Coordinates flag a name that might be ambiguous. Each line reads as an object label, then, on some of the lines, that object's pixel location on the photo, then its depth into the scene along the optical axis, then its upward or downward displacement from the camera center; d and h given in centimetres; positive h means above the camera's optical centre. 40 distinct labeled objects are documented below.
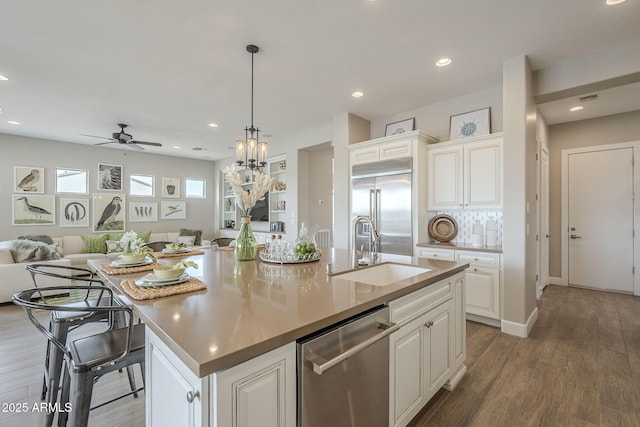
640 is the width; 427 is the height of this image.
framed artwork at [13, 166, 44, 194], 572 +71
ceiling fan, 486 +131
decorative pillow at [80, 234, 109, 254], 618 -63
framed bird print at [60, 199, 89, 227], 623 +5
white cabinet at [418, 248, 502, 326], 320 -77
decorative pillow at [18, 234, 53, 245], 530 -43
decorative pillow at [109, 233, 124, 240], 648 -49
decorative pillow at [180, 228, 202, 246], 745 -48
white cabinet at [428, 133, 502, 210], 343 +51
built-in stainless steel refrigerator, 394 +19
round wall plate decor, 394 -19
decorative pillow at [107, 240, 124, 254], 619 -68
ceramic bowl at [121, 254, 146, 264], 194 -29
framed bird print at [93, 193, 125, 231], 661 +6
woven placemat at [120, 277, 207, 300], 128 -35
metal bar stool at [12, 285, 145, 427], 122 -66
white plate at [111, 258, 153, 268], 190 -33
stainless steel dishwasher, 101 -64
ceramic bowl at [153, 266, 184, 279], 144 -29
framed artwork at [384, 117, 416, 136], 446 +139
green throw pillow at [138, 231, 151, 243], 679 -49
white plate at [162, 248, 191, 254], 253 -32
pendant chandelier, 300 +65
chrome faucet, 200 -32
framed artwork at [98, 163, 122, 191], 668 +88
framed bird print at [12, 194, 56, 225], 573 +11
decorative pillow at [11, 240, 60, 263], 424 -55
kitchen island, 81 -38
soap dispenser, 353 -27
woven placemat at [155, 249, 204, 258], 248 -35
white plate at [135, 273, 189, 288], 140 -33
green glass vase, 223 -24
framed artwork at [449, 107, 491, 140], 372 +121
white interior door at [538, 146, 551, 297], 459 -7
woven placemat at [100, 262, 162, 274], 181 -35
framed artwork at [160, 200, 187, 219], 757 +12
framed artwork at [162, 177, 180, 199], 757 +73
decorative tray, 211 -33
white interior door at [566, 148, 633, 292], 445 -8
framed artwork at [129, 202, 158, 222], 709 +6
